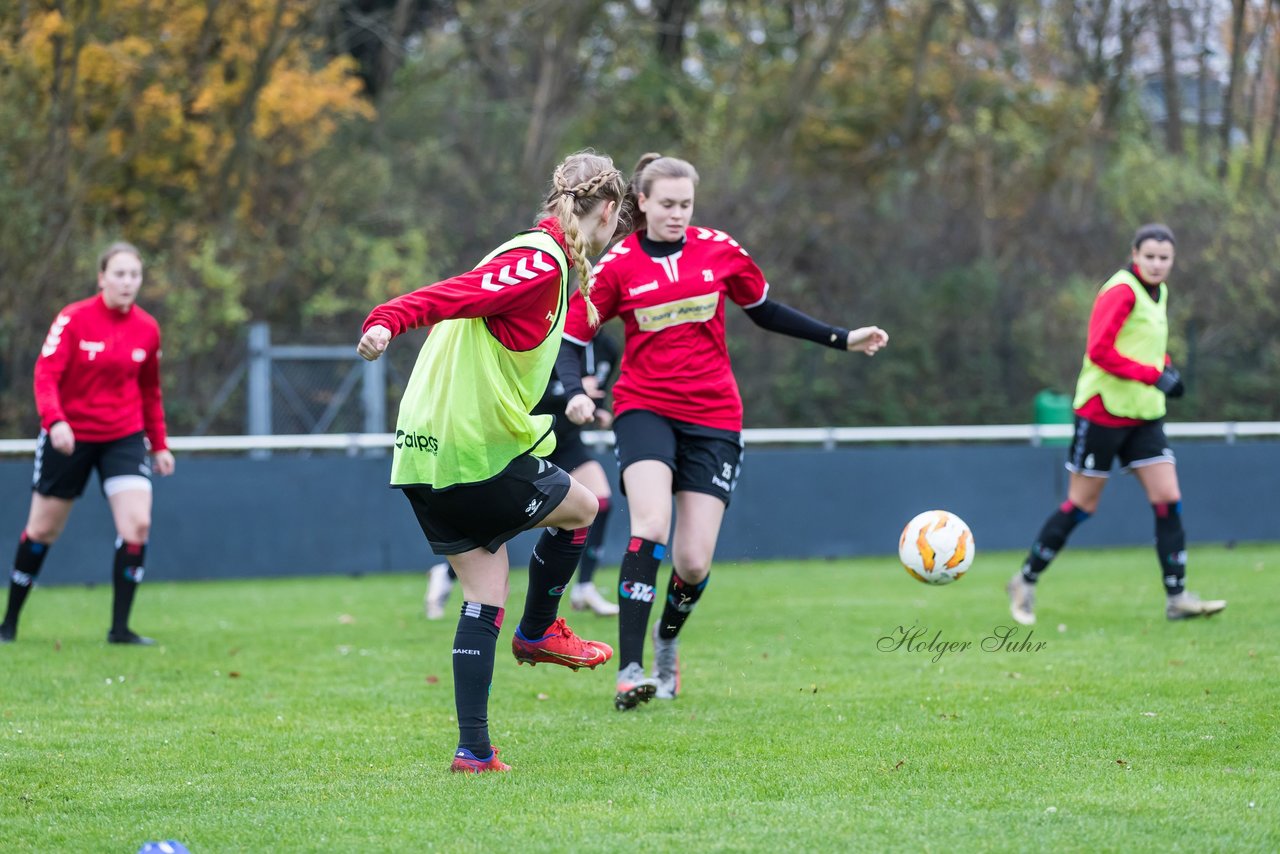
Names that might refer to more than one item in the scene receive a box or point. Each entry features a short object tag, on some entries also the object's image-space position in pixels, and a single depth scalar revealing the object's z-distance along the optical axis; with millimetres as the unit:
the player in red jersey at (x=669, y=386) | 12320
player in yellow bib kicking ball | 9414
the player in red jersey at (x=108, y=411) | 16219
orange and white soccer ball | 12828
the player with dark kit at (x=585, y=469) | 17984
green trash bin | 34969
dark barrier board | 25156
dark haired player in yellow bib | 16906
